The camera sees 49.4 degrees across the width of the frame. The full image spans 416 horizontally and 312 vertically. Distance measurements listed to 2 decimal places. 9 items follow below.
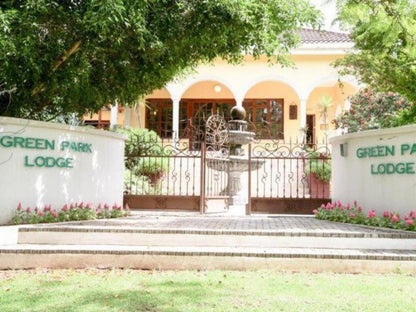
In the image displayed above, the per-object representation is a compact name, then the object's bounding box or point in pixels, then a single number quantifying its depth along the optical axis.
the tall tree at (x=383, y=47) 5.27
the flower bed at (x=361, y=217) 6.30
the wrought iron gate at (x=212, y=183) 9.85
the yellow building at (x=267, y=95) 18.53
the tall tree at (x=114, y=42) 5.95
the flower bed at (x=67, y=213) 6.57
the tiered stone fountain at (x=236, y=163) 10.92
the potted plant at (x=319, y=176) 12.41
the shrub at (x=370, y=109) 14.14
